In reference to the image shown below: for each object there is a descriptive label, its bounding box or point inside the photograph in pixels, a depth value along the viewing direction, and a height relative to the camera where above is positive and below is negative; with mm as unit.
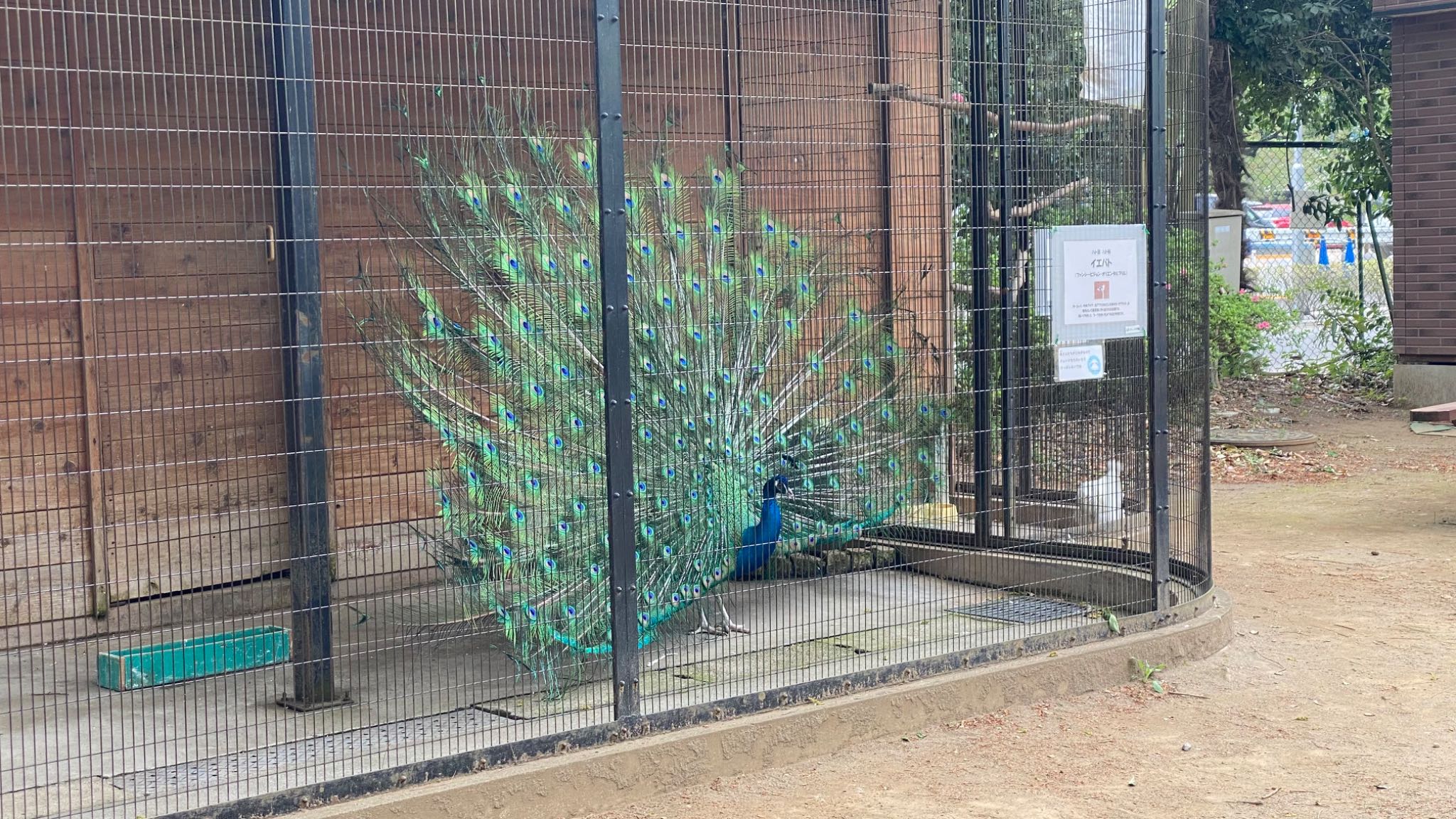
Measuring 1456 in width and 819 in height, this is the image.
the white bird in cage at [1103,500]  6668 -768
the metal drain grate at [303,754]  4555 -1329
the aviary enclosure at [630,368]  5203 -118
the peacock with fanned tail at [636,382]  5496 -173
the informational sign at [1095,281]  6312 +211
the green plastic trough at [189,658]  5371 -1174
